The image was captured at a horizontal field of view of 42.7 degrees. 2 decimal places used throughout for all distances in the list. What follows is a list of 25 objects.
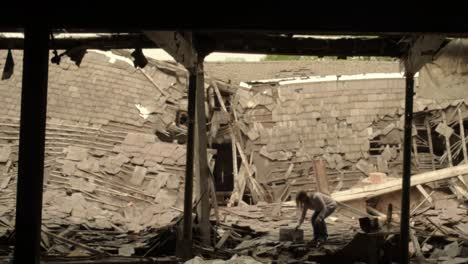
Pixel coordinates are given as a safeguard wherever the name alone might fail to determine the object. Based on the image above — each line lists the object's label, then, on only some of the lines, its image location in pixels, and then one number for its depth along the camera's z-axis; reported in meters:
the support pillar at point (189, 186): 10.30
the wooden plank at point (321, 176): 19.03
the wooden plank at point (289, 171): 19.25
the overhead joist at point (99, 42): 9.55
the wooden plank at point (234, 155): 19.08
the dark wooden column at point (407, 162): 10.23
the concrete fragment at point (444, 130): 19.20
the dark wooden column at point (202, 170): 11.28
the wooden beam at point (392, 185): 16.80
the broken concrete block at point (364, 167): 19.38
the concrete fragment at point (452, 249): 11.29
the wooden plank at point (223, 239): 11.53
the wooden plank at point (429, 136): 19.49
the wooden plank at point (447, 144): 18.96
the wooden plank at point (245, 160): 18.99
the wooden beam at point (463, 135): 18.73
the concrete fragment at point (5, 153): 17.33
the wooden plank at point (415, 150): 19.45
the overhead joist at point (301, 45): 10.03
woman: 11.89
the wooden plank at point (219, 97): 19.12
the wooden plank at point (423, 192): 17.03
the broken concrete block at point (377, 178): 17.73
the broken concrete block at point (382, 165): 19.28
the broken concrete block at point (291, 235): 12.09
